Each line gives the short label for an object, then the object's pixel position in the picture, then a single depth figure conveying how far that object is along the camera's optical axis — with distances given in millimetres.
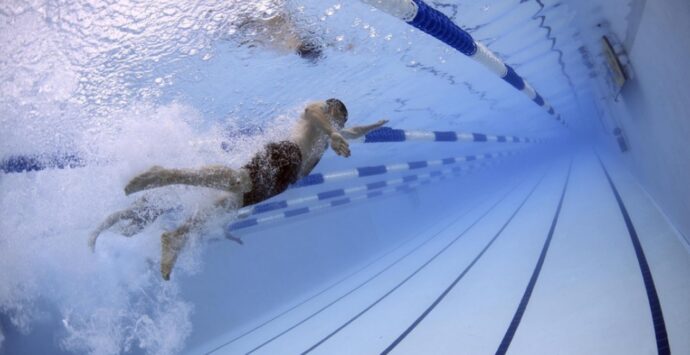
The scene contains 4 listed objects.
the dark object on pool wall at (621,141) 8189
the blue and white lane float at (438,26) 3243
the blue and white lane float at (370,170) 6553
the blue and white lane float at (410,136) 5543
